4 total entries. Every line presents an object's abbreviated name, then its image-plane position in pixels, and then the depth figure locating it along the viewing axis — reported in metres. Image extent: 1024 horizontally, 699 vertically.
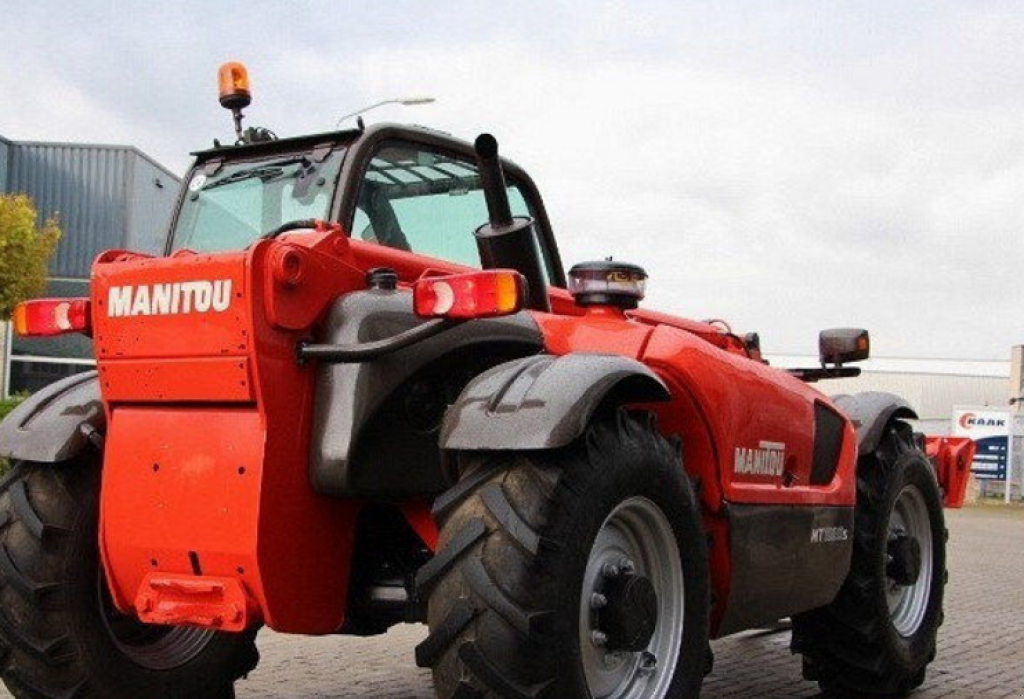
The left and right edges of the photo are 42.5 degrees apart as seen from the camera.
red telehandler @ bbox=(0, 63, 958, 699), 3.55
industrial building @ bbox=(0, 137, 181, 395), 45.28
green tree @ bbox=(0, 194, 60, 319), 35.59
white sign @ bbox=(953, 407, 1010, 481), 31.17
